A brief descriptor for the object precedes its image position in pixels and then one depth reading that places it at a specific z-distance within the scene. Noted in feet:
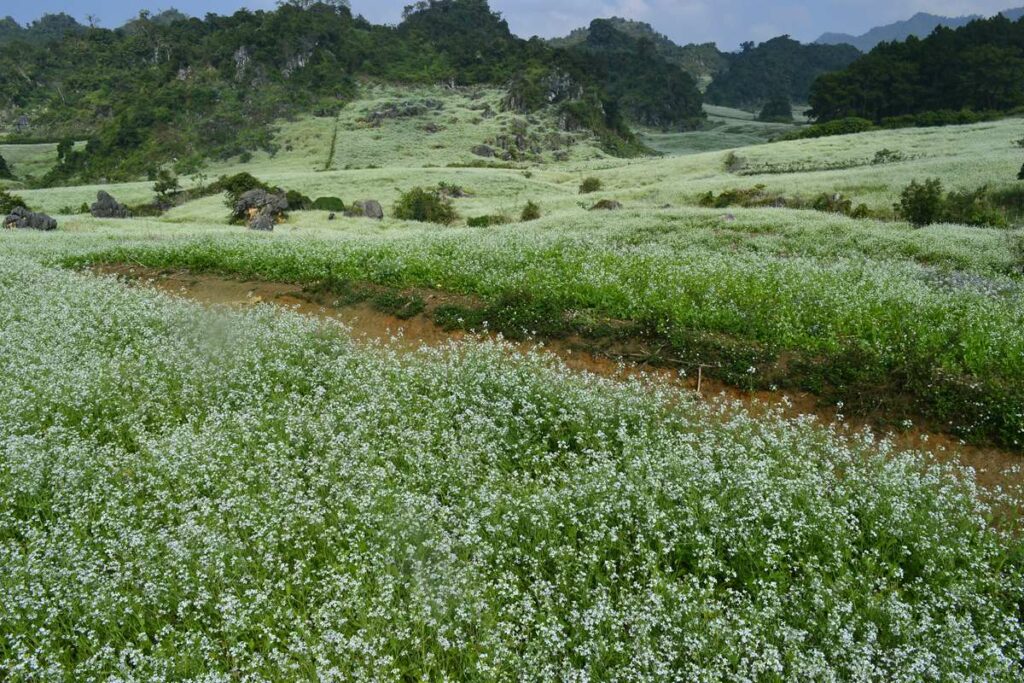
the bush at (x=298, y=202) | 171.01
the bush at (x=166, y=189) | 207.89
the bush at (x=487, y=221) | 141.69
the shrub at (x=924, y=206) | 92.68
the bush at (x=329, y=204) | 172.85
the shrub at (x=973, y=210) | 89.71
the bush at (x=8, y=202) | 158.10
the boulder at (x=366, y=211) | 155.33
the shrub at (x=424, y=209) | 155.74
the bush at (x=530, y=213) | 137.80
